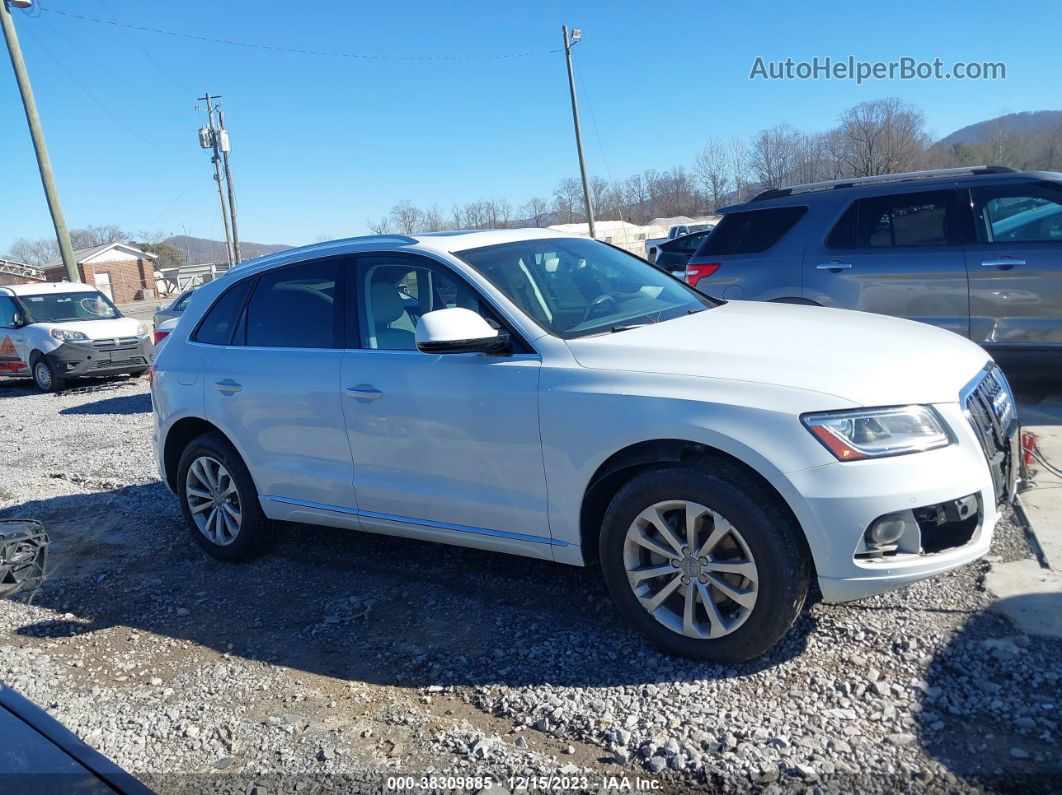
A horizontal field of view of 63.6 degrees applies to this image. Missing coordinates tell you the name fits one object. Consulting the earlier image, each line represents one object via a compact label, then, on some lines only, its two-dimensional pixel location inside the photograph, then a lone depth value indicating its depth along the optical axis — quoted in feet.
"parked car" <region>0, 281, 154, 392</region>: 45.70
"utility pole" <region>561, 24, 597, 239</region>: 110.42
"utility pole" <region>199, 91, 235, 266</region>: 142.17
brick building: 203.61
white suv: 10.26
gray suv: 21.77
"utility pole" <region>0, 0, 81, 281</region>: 54.70
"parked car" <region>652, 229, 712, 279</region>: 58.59
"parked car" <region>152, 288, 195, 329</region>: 40.66
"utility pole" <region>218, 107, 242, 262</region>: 132.67
